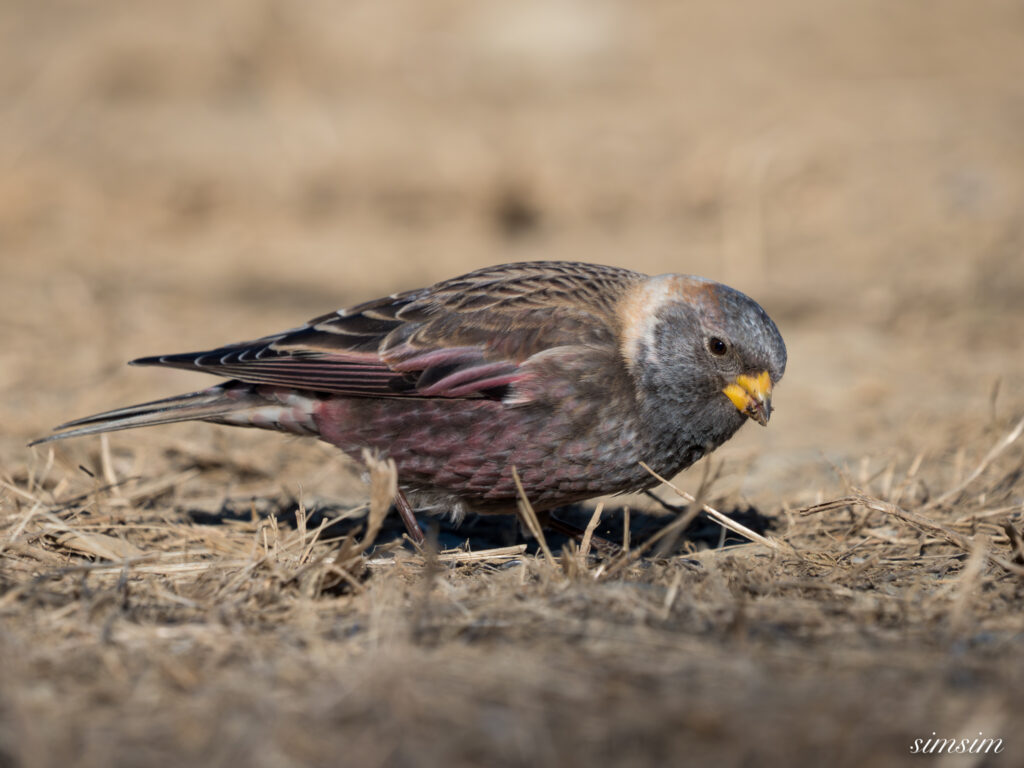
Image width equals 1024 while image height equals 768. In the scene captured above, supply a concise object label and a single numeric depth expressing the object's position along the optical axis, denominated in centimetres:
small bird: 781
